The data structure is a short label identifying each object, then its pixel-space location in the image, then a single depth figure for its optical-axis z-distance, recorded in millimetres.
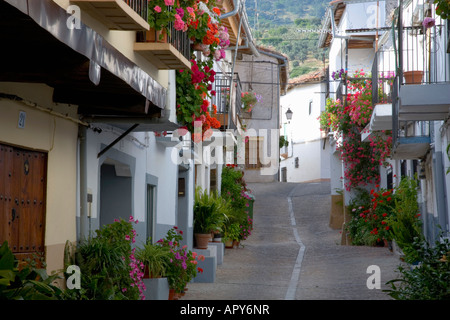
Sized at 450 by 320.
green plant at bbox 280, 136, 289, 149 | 40831
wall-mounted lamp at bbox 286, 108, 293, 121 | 35781
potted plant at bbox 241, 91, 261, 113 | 31844
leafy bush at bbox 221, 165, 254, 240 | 21417
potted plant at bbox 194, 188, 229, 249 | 16375
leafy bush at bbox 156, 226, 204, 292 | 11641
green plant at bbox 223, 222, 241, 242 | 20234
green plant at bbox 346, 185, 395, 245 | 20016
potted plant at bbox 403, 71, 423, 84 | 14508
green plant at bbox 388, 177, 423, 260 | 15891
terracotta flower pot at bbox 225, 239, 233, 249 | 20562
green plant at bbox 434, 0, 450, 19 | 7473
